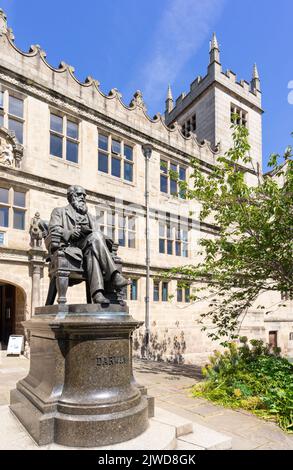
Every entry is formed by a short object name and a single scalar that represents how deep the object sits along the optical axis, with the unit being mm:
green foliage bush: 5609
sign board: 11501
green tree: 7703
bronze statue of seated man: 4590
